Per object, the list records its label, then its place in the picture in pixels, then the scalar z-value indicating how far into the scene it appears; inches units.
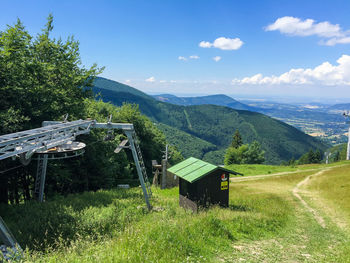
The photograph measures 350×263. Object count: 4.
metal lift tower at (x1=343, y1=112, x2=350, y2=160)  2251.7
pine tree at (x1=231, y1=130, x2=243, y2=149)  3699.1
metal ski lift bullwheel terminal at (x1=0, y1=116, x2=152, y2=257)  333.1
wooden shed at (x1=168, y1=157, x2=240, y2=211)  556.7
